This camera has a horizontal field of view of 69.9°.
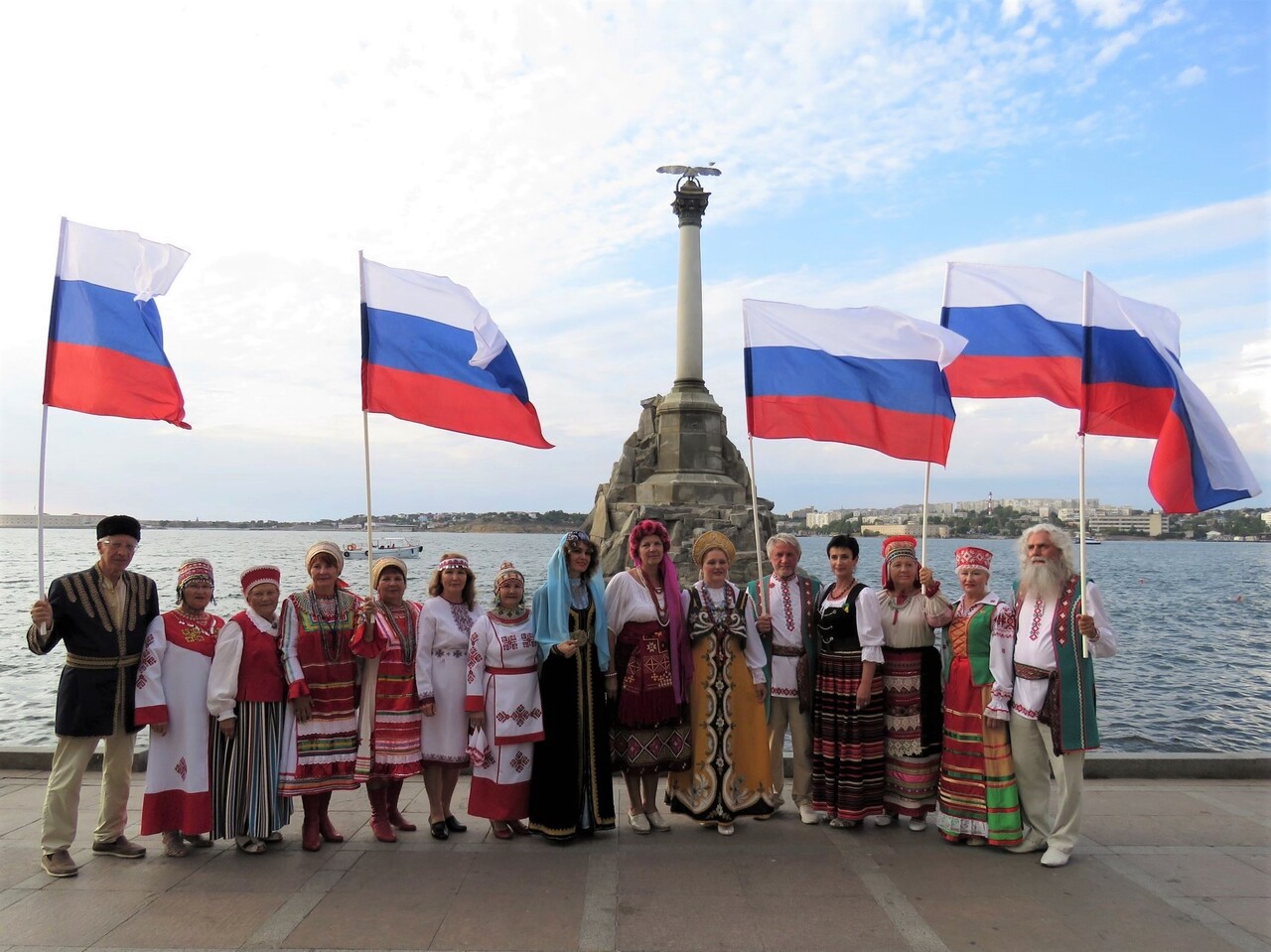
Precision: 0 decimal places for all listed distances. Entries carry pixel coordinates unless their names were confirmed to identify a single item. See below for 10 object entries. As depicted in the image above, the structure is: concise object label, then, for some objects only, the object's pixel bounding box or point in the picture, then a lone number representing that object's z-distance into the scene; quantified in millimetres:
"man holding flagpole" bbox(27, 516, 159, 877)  4887
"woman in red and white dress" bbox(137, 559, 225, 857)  4984
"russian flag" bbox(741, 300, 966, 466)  6395
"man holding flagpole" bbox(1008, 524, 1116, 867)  5062
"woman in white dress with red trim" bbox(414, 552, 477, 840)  5367
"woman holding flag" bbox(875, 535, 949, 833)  5523
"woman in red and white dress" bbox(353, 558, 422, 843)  5277
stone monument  25500
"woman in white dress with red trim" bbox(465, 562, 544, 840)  5324
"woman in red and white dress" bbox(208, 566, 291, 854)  5039
